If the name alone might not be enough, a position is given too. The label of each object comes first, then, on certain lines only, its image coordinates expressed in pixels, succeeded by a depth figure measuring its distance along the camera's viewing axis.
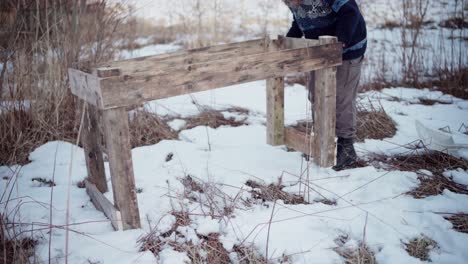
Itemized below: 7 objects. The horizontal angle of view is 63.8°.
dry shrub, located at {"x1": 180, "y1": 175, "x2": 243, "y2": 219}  2.30
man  2.70
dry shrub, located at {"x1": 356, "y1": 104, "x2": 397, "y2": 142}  3.57
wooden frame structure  1.98
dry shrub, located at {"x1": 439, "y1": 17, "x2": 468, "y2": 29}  6.76
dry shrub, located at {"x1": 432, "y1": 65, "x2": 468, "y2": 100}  4.66
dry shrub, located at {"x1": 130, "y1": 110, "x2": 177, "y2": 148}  3.56
